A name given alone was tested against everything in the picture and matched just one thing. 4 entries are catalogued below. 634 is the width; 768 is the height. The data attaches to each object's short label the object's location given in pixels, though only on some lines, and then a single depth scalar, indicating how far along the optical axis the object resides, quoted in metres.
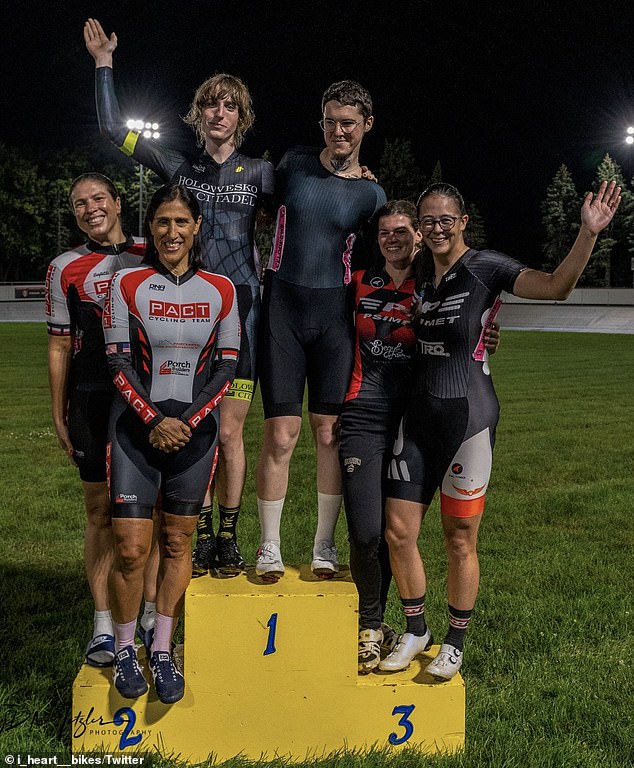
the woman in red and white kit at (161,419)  4.09
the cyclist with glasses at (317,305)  4.75
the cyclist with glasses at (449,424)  4.35
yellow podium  4.18
